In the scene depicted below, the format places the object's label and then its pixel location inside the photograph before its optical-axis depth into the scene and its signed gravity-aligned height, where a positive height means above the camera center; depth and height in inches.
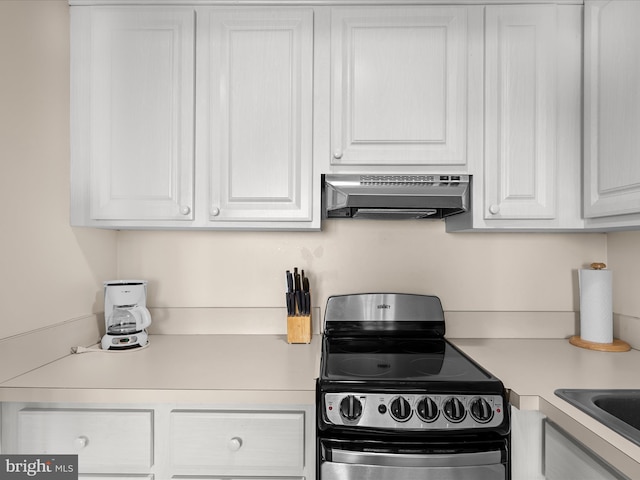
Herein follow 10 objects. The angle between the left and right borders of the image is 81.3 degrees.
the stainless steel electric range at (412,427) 43.0 -21.7
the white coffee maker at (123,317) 62.9 -13.2
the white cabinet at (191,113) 60.6 +20.7
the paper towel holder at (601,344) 62.6 -17.5
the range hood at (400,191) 59.2 +8.1
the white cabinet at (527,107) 60.1 +21.8
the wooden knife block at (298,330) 65.9 -15.7
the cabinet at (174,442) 46.3 -25.2
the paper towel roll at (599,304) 63.6 -10.6
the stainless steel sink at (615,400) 44.2 -18.8
